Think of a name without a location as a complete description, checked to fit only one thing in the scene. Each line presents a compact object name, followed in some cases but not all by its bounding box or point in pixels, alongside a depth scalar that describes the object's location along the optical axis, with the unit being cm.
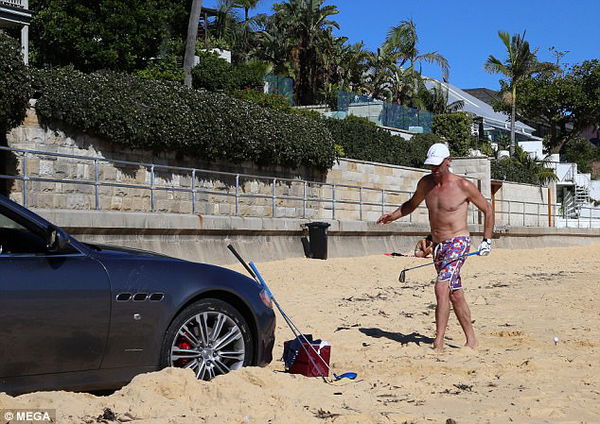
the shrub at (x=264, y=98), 2905
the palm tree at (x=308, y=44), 4538
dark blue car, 510
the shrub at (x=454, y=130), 4184
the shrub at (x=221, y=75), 3528
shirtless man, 814
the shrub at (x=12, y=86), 1769
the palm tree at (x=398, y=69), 5081
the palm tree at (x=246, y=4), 5046
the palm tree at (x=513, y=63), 5368
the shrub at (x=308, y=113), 3018
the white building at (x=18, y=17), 2920
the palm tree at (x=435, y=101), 5719
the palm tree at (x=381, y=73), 5050
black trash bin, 1944
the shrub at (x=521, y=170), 3900
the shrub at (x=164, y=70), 3250
